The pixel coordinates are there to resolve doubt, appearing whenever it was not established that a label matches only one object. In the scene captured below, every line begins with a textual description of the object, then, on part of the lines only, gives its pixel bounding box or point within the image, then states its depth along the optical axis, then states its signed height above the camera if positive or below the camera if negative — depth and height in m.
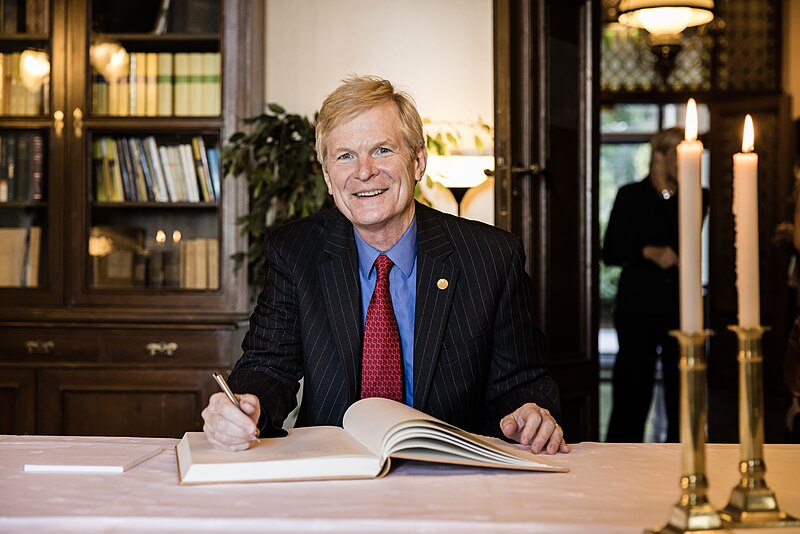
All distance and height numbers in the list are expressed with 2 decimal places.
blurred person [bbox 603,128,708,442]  4.70 +0.02
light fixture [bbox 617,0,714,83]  4.41 +1.21
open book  1.36 -0.22
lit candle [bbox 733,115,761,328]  1.08 +0.06
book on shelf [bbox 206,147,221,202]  4.02 +0.50
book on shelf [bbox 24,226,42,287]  4.04 +0.16
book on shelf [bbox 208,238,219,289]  3.98 +0.11
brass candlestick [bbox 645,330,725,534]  1.04 -0.16
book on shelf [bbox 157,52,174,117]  4.04 +0.81
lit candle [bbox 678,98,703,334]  1.02 +0.06
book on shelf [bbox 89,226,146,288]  4.01 +0.14
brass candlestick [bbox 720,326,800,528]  1.12 -0.18
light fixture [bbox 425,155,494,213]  4.01 +0.47
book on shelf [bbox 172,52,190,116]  4.02 +0.80
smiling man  1.97 -0.03
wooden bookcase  3.89 +0.33
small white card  1.44 -0.25
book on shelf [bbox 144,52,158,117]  4.05 +0.81
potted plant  3.73 +0.45
